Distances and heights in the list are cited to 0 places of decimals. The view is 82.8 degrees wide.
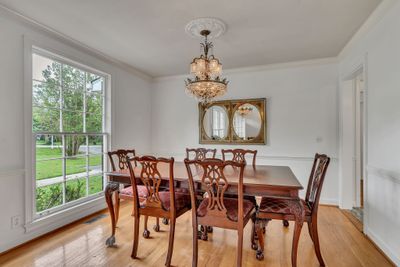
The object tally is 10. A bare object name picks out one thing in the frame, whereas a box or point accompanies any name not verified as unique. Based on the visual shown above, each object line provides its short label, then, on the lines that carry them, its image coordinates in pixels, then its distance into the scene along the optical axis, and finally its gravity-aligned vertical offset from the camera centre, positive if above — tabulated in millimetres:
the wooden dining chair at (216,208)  1884 -662
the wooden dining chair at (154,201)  2117 -680
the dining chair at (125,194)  2630 -708
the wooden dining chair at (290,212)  2086 -735
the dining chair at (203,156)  2607 -456
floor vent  3162 -1223
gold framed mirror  4188 +222
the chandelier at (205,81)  2528 +579
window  2771 +16
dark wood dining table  1938 -446
